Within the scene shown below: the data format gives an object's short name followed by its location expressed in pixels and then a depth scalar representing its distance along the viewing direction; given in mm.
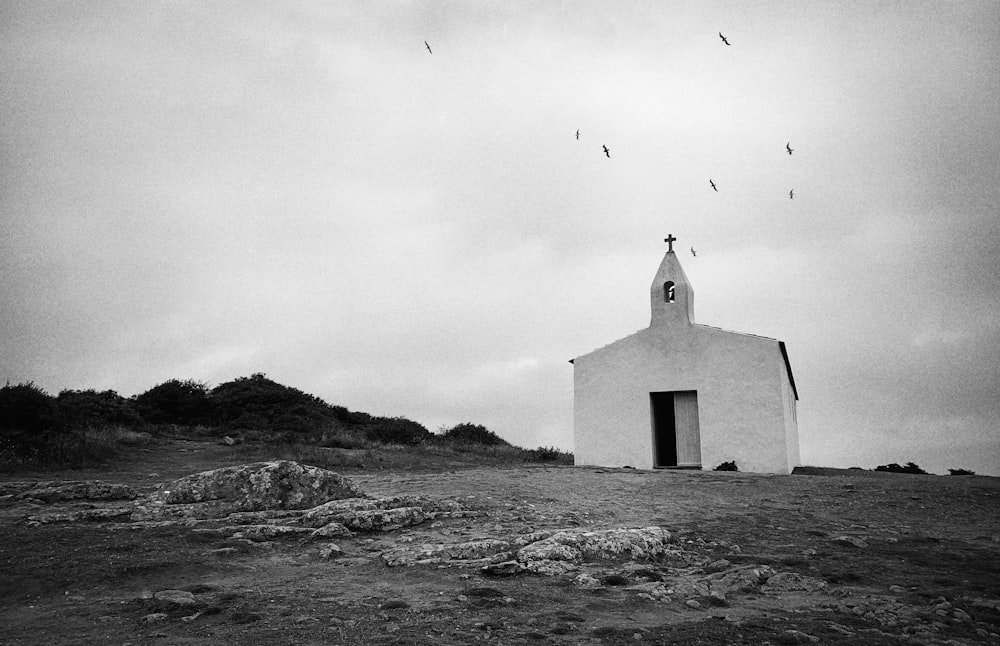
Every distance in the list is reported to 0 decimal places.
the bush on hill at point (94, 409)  24959
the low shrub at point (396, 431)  34062
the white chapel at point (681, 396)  23281
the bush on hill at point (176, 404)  36312
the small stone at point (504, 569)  8320
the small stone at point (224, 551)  9641
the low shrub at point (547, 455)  30038
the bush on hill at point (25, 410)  22047
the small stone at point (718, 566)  8797
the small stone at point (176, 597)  7396
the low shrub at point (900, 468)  27641
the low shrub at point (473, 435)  37956
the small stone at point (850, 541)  10164
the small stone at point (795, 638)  6029
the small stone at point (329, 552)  9531
